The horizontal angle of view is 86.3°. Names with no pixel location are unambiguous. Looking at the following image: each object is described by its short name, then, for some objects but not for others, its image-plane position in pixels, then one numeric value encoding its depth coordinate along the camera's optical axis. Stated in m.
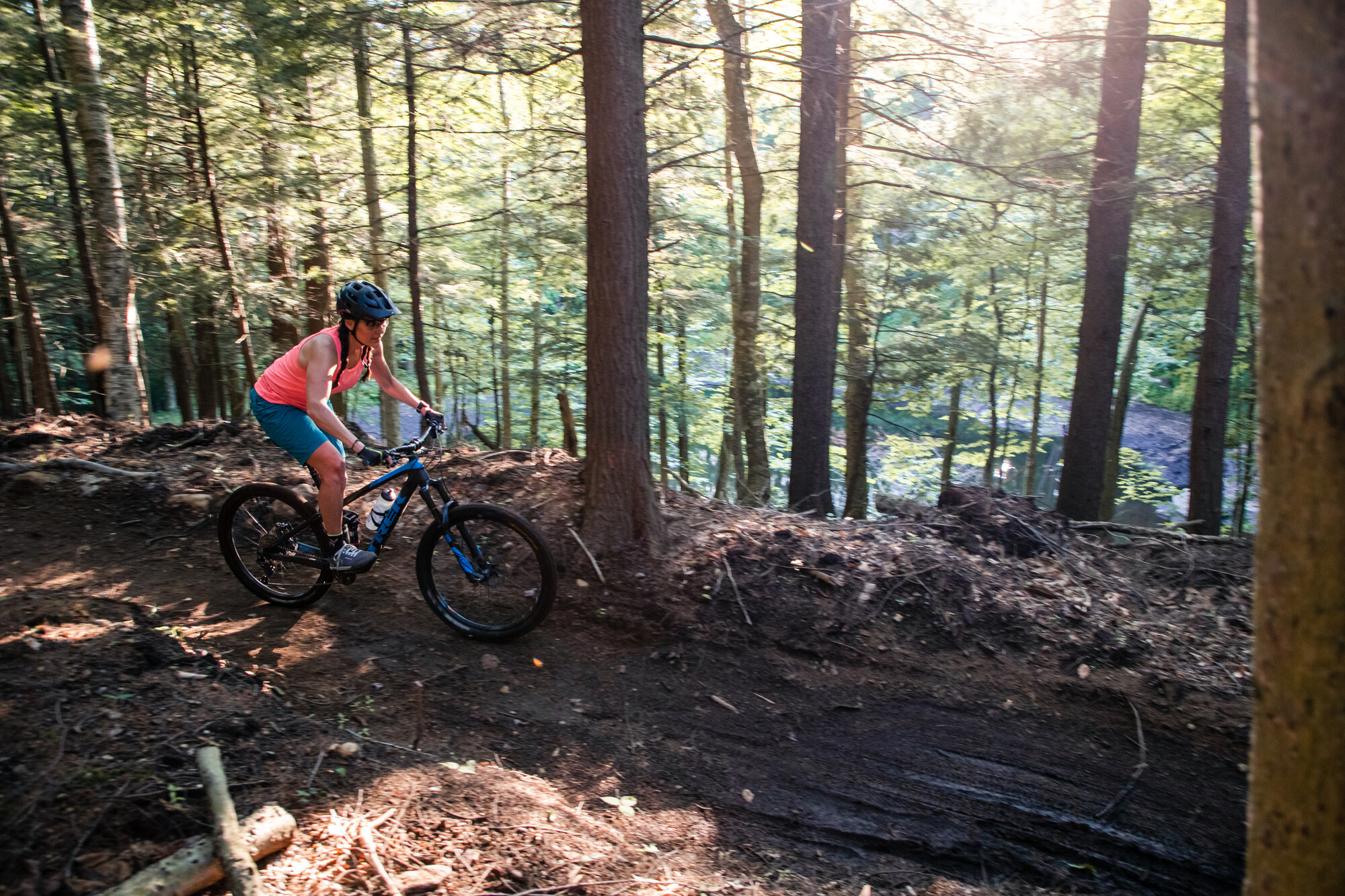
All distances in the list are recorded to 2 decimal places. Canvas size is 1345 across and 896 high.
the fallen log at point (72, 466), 7.29
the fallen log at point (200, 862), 2.36
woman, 4.76
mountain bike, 5.07
